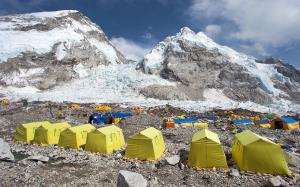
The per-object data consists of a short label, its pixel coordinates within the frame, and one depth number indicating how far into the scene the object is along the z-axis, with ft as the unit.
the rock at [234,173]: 48.72
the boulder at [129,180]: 40.01
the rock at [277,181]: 43.66
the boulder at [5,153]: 58.49
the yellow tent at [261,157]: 48.44
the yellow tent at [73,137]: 69.36
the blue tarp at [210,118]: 132.87
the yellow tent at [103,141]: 64.95
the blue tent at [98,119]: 112.94
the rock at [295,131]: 99.19
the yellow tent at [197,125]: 105.24
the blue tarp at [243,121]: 119.65
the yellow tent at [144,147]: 58.59
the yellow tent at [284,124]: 107.86
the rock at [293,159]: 54.23
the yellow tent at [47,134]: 74.28
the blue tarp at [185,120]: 111.36
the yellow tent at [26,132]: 77.46
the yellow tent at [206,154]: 52.19
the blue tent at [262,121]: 117.61
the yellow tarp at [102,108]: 158.81
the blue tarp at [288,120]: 109.19
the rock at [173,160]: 55.49
